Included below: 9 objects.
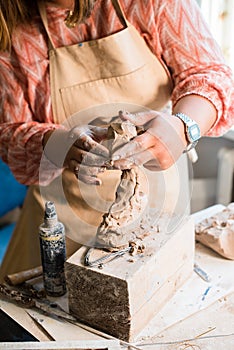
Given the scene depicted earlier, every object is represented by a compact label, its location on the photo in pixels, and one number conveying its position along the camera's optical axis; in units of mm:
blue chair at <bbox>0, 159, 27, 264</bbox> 2135
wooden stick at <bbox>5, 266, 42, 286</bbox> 1199
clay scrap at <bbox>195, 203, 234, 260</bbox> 1250
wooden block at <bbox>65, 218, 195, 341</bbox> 991
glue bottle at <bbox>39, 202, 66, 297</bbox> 1094
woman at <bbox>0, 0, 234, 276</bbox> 1218
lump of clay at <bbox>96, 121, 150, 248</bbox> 1064
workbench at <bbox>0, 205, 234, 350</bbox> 996
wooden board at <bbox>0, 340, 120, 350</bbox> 983
